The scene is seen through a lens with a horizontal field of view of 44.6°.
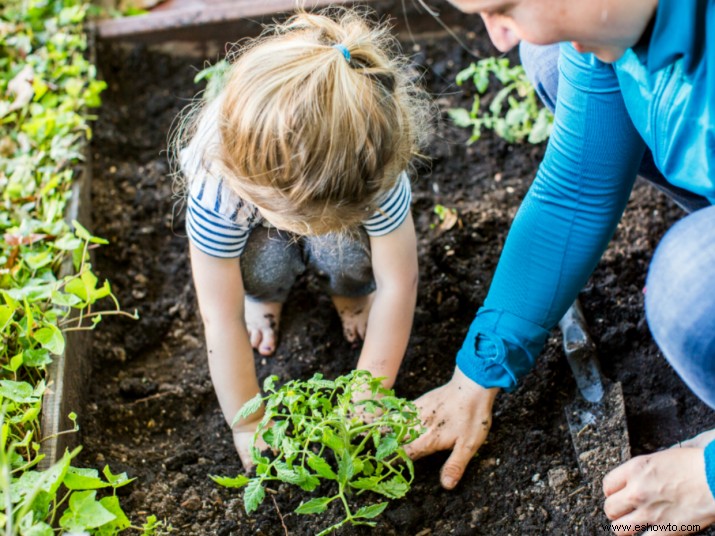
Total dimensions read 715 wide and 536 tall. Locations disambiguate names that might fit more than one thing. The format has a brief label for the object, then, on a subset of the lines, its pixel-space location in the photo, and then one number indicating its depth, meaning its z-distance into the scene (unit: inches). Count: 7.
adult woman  53.6
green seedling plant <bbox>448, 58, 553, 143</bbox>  105.3
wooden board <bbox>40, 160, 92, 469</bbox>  72.2
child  61.9
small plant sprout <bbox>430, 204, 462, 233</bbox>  98.5
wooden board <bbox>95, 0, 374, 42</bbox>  121.3
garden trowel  74.7
